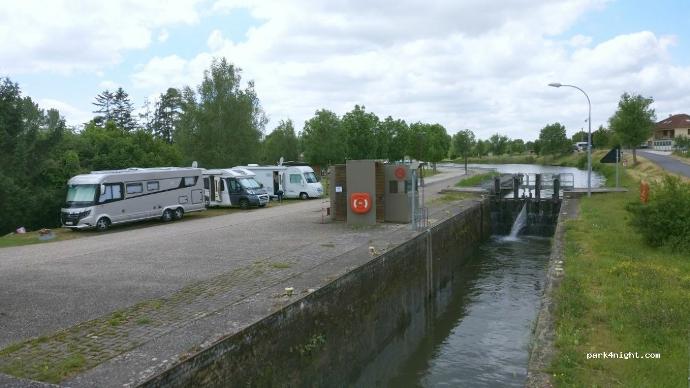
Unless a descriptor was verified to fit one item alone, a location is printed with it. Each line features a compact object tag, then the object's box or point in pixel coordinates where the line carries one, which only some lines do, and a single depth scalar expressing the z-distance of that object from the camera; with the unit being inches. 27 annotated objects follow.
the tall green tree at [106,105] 3449.8
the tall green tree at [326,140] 2089.1
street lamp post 1167.4
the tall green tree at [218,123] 1721.2
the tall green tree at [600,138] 3568.9
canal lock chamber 295.4
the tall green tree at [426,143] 2667.3
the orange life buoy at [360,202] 761.6
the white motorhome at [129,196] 823.1
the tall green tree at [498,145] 5565.9
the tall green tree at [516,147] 5674.2
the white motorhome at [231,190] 1144.2
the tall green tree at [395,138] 2432.3
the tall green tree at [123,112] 3472.0
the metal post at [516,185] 1284.4
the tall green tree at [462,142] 3440.0
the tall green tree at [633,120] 1974.7
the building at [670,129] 4559.5
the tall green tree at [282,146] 2519.7
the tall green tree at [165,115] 3531.0
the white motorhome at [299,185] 1370.6
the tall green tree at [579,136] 5234.3
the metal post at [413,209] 688.4
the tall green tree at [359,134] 2197.3
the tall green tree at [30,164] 778.8
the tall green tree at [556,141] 4217.5
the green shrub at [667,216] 575.1
